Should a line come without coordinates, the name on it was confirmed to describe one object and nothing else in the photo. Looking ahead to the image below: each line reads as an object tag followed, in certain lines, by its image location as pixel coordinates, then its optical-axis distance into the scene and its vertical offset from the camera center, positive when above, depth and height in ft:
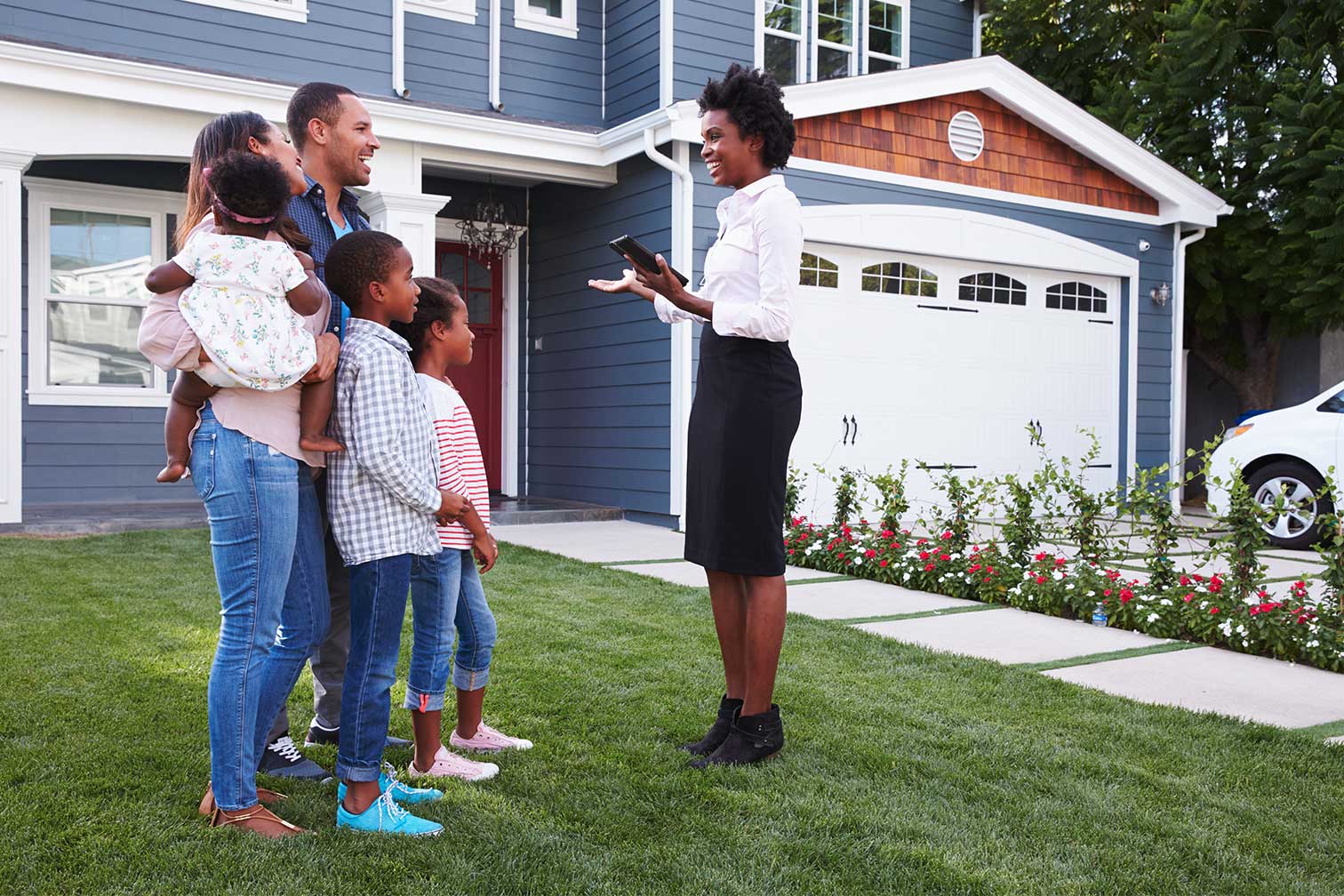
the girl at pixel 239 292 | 7.09 +0.84
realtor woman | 9.48 +0.22
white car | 25.66 -0.40
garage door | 29.86 +1.94
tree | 32.78 +9.77
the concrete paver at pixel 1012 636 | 14.57 -2.81
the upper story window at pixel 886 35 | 36.01 +12.84
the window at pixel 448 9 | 29.86 +11.13
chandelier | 31.48 +5.59
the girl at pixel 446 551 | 8.55 -0.96
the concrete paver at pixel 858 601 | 17.29 -2.76
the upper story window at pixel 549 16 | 31.17 +11.51
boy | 7.65 -0.58
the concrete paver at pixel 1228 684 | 11.79 -2.85
